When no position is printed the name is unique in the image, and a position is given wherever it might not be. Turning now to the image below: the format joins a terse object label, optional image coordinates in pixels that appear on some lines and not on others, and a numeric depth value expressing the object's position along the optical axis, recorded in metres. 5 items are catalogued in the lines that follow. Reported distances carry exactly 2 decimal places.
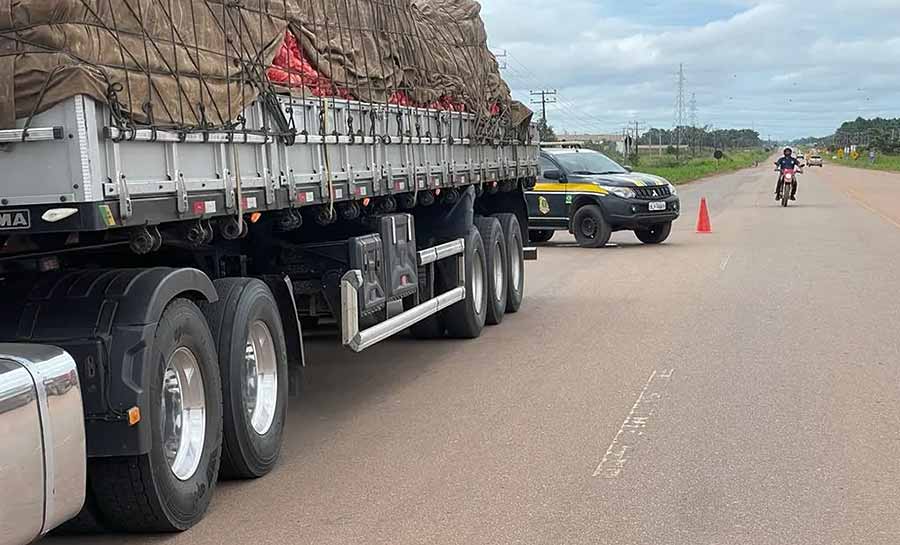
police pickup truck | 20.97
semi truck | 4.55
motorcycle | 34.62
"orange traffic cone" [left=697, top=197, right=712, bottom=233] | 24.64
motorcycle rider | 33.62
